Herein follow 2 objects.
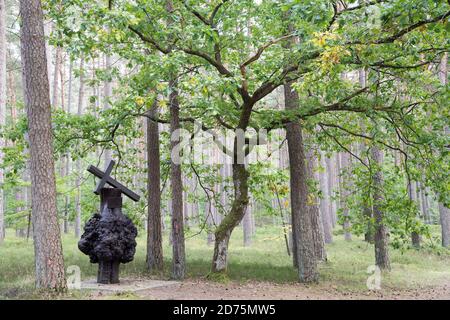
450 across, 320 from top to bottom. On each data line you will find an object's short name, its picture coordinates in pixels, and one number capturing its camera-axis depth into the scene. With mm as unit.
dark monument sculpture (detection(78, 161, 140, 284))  11148
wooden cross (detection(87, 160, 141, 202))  11281
